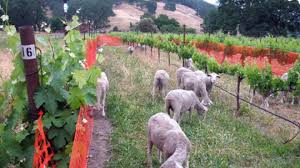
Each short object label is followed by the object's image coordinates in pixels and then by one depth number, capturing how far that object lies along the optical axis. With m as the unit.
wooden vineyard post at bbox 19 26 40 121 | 3.31
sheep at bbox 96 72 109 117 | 8.38
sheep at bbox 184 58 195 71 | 14.42
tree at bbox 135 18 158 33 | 52.74
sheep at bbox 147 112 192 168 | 4.66
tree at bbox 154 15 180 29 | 59.88
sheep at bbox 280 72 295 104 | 12.53
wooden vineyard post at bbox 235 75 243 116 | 9.66
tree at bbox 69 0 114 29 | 51.78
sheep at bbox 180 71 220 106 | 9.99
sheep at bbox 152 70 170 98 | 10.22
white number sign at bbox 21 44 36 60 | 3.34
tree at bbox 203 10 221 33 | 45.38
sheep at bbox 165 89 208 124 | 7.57
